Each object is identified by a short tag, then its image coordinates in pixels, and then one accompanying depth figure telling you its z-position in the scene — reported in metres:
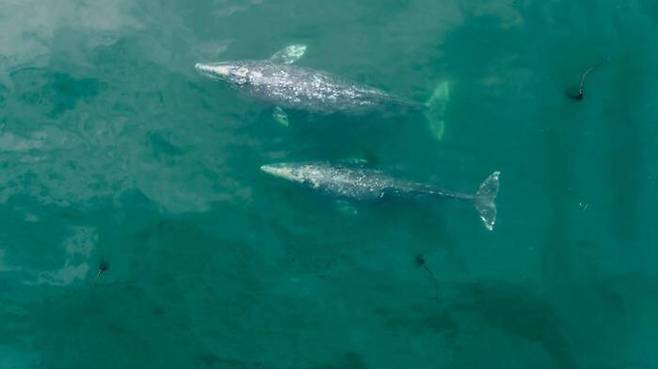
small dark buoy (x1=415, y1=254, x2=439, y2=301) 20.83
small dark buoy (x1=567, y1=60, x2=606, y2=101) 20.94
